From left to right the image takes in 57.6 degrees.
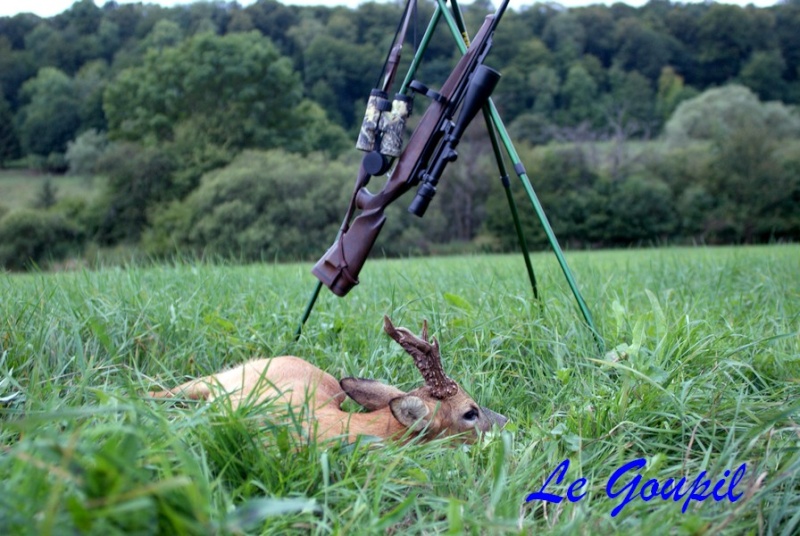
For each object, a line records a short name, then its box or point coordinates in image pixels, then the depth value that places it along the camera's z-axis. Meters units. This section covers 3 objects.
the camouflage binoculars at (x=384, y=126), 3.27
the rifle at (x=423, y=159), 3.12
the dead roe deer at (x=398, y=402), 2.52
